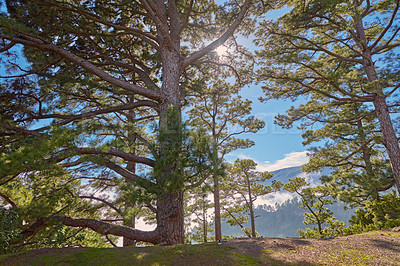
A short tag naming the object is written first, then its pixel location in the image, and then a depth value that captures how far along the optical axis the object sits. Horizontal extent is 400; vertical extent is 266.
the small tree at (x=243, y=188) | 17.05
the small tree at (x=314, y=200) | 15.05
